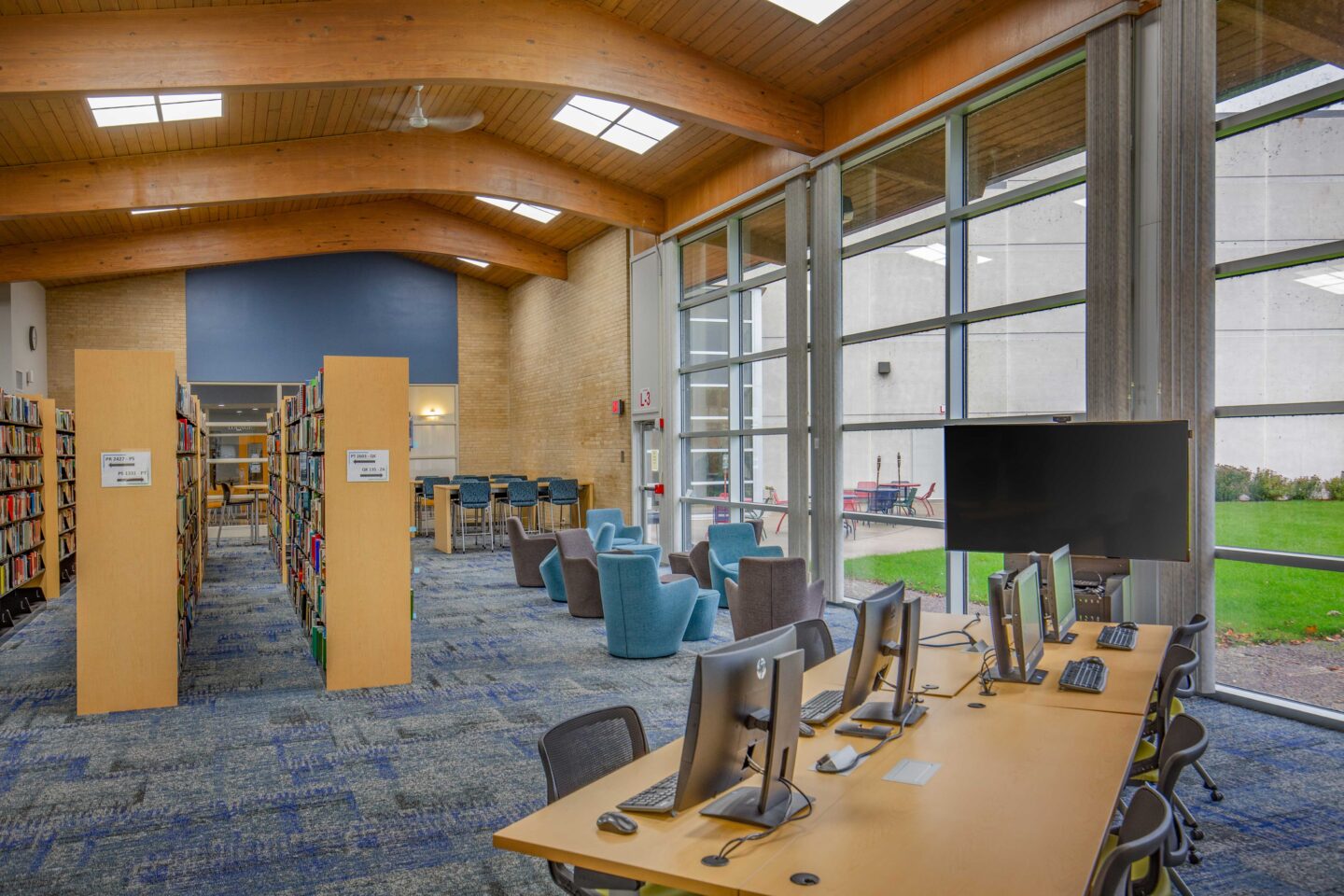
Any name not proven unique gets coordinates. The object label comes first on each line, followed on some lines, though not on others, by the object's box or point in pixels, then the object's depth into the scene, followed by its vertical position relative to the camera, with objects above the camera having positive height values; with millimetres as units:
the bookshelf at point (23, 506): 8195 -539
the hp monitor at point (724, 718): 1999 -614
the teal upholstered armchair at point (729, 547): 7797 -886
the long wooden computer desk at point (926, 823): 1869 -883
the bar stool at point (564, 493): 13445 -700
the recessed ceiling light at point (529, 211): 13180 +3395
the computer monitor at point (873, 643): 2801 -626
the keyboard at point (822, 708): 2947 -878
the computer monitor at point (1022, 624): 3301 -679
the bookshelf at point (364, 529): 5789 -528
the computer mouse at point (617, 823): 2086 -866
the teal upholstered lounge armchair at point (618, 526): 9672 -879
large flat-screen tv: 5121 -278
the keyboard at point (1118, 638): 4148 -914
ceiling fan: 8750 +3106
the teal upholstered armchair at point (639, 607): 6461 -1150
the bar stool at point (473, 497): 13219 -726
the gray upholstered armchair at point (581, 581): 8133 -1205
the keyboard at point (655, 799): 2201 -865
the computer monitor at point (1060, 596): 3955 -687
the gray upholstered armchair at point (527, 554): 9953 -1180
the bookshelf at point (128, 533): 5309 -498
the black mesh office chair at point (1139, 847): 1726 -801
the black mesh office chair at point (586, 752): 2352 -875
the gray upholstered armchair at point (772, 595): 6293 -1041
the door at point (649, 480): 12253 -468
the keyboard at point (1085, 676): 3369 -891
